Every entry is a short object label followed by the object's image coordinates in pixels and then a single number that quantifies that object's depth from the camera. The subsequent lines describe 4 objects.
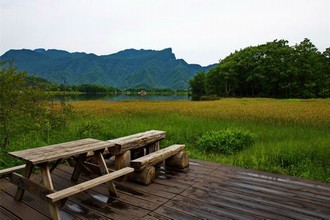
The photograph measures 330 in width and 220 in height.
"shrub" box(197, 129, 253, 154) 8.06
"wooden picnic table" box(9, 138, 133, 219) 3.24
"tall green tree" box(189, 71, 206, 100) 90.58
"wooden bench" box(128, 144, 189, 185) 4.65
